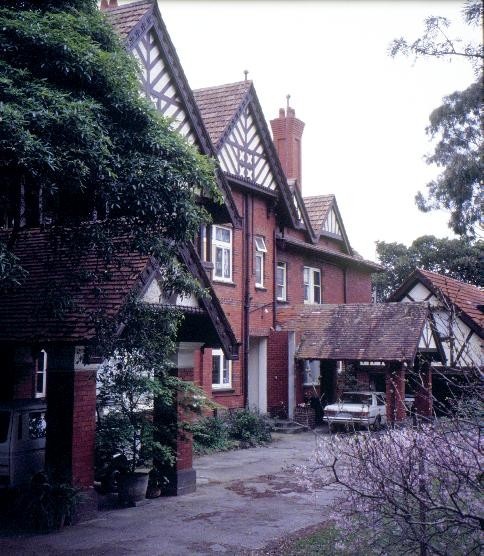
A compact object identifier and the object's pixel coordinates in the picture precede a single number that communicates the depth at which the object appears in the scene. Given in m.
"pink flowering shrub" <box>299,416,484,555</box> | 5.87
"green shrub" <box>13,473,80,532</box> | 10.45
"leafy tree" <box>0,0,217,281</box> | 8.65
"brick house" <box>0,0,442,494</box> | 11.23
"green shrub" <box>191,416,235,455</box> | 19.22
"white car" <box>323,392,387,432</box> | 23.06
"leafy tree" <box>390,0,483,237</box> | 23.78
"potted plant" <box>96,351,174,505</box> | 11.84
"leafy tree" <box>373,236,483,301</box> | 46.51
